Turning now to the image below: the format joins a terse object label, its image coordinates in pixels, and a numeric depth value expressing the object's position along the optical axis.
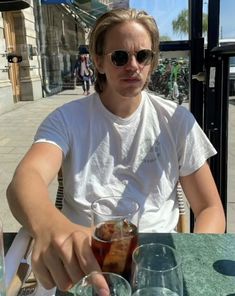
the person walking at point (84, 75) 14.94
